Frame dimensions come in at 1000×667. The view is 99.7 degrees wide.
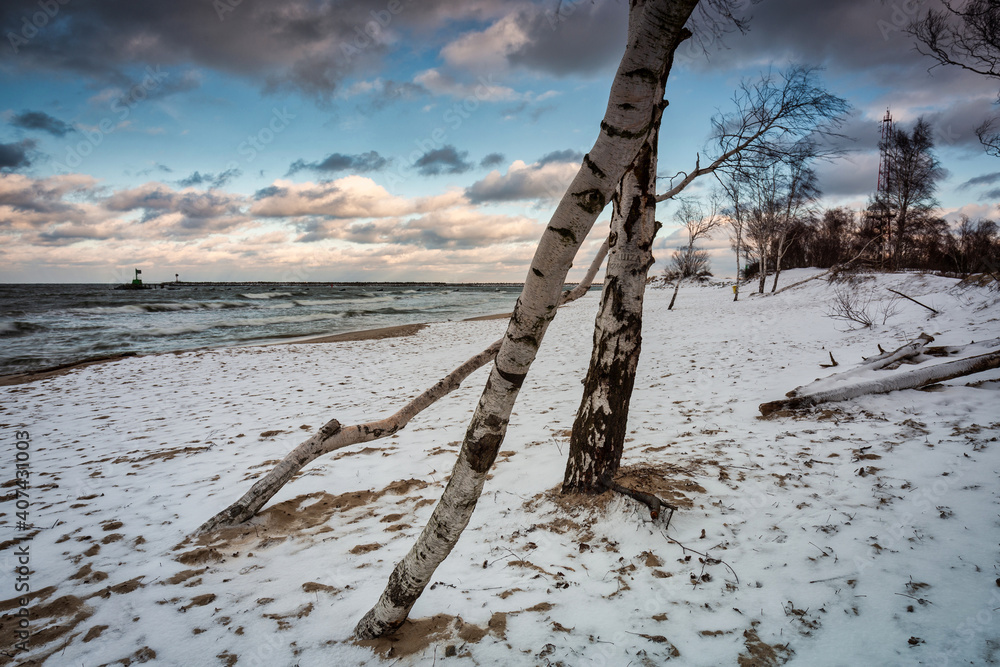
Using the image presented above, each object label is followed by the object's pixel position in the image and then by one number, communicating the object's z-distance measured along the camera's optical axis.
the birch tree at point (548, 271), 1.18
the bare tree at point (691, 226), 19.84
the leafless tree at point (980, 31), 8.39
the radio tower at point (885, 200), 23.34
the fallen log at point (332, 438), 3.01
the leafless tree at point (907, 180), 21.45
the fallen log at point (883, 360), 5.50
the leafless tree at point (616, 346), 3.10
